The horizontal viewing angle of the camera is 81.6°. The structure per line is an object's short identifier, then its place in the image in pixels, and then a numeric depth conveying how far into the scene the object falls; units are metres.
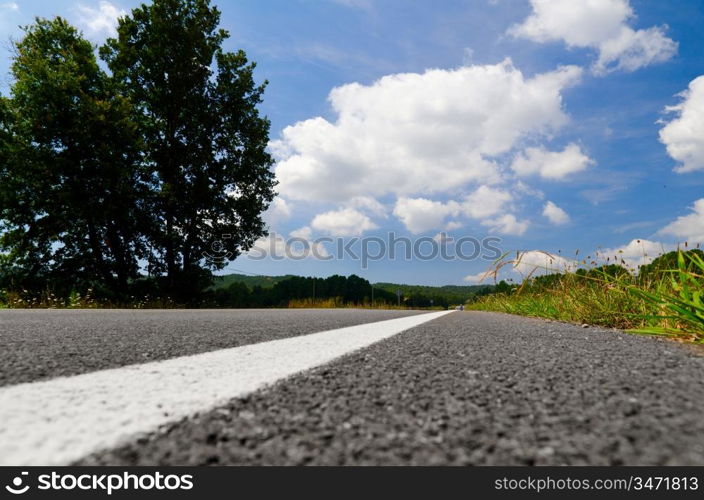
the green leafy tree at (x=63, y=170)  12.86
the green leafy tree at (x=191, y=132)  15.59
